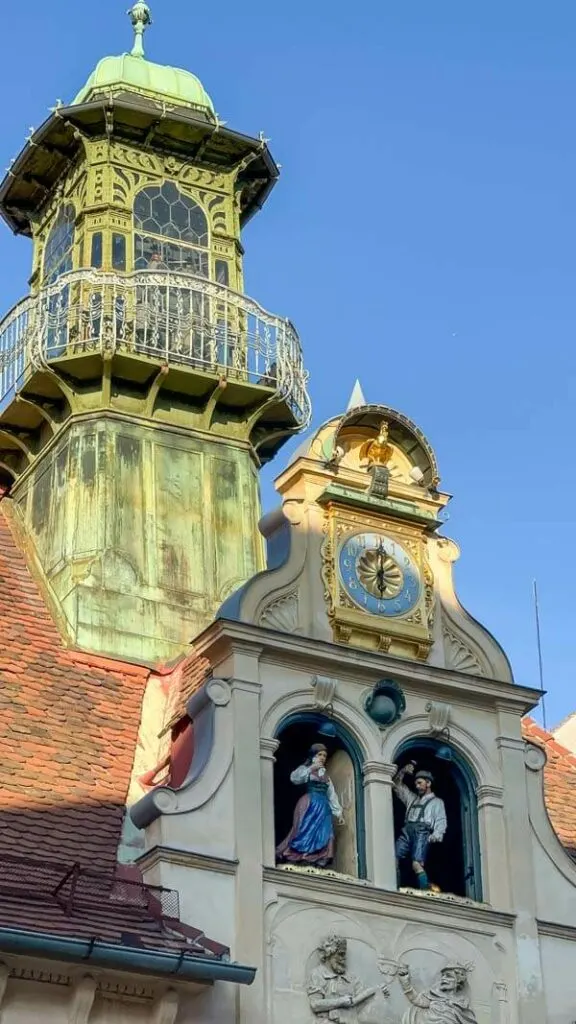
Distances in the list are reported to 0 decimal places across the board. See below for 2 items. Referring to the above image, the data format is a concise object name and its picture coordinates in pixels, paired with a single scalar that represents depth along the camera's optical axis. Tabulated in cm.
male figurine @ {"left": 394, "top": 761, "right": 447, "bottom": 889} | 2617
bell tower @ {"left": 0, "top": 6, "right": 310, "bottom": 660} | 3092
